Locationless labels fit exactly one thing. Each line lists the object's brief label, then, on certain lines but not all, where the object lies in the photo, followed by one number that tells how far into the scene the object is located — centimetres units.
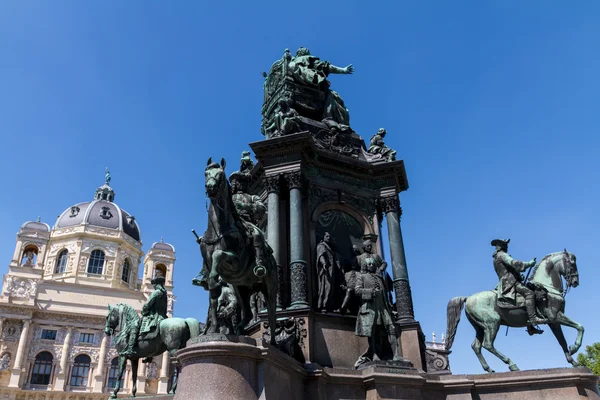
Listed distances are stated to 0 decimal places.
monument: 920
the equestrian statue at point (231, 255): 927
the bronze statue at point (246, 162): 1464
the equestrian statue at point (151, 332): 1468
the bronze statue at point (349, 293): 1239
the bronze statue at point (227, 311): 913
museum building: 6231
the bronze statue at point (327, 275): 1266
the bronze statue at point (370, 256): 1225
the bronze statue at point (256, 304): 1263
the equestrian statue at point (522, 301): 1245
